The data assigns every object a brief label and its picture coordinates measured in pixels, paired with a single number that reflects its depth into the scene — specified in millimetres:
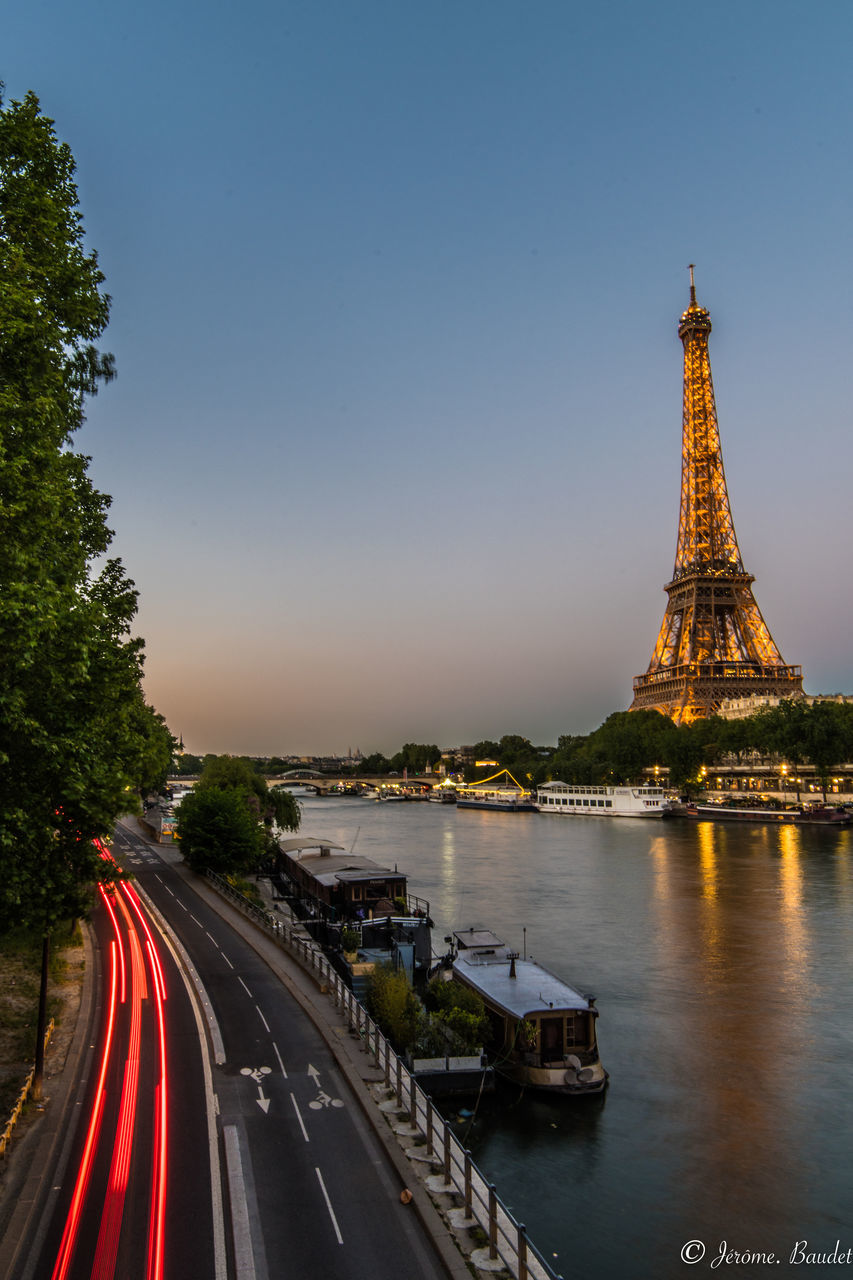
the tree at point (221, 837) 55312
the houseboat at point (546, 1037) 26000
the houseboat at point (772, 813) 102862
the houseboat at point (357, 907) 35812
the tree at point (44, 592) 14797
